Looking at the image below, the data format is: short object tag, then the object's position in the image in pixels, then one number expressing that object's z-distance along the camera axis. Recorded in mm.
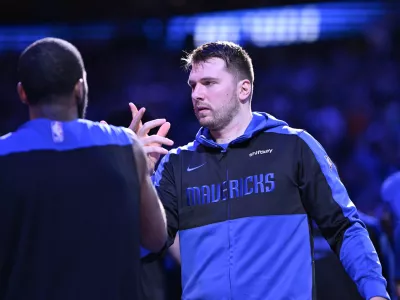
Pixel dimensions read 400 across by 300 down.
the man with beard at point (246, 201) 6492
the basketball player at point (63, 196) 4777
